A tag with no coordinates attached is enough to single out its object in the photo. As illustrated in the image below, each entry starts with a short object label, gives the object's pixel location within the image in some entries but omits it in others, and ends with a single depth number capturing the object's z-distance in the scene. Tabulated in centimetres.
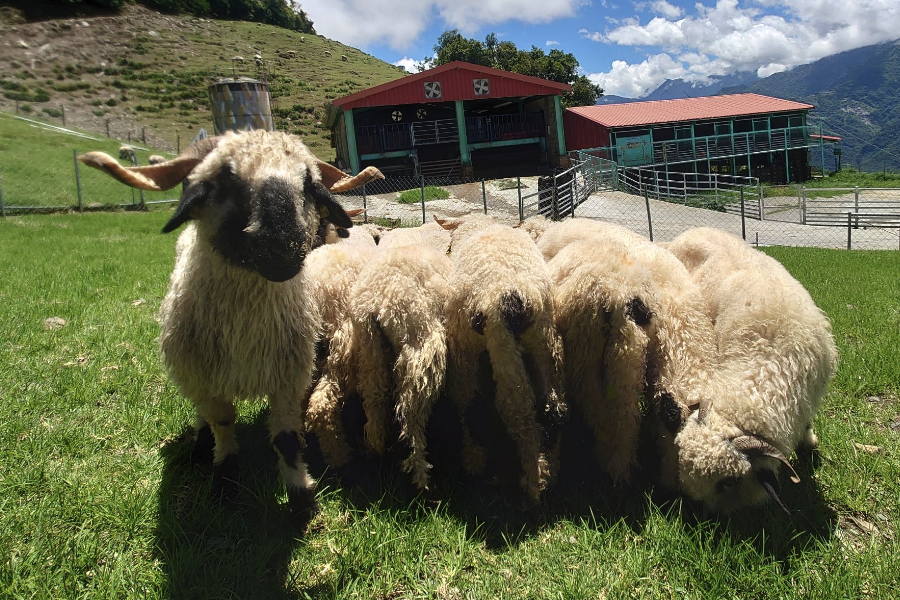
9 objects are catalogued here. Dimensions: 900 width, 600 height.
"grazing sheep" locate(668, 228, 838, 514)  288
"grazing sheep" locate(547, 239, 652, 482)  325
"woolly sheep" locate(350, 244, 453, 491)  320
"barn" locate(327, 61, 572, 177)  2949
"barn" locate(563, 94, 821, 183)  3578
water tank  629
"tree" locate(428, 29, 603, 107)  5844
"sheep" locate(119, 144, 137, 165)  2295
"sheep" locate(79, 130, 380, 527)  261
